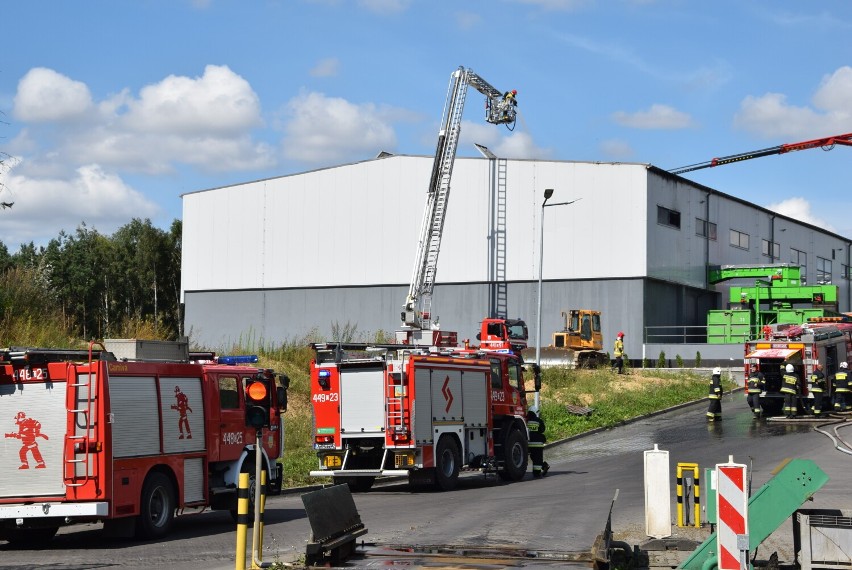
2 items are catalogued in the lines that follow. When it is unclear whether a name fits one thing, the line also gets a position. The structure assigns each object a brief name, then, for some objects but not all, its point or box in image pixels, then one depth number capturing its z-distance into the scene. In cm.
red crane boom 6097
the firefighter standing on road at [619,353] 4528
